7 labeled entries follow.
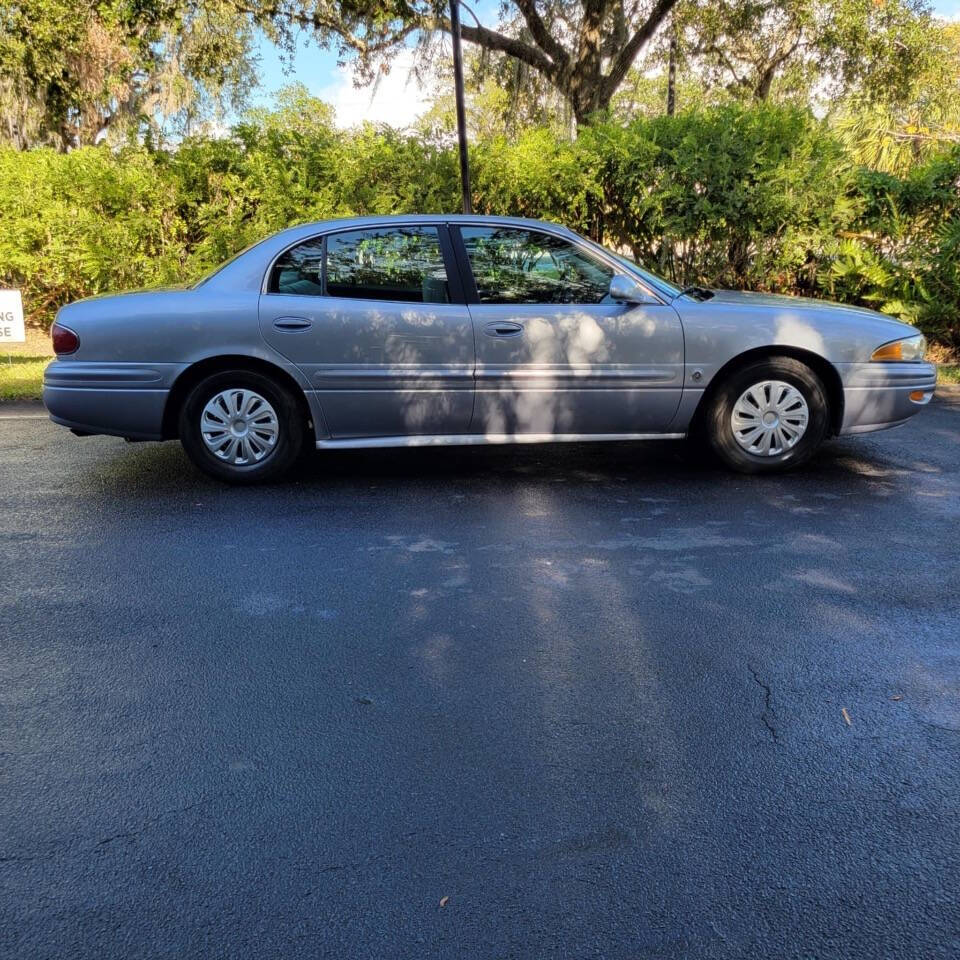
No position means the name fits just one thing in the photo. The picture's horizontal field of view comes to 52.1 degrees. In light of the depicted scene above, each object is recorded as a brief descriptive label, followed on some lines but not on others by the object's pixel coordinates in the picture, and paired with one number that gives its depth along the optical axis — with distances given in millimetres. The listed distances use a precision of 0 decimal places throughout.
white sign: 9648
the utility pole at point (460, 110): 10586
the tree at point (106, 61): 14844
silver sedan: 6008
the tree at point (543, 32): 18344
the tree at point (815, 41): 20375
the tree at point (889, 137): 13117
